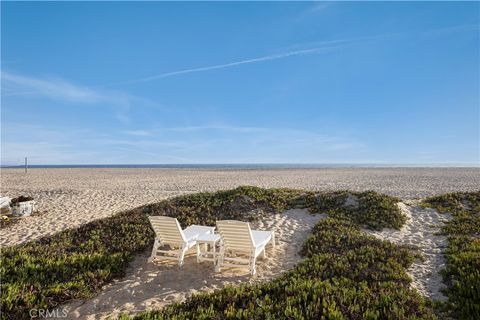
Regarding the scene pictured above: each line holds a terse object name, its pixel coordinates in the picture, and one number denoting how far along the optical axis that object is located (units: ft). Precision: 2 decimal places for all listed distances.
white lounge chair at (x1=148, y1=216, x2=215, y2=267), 23.94
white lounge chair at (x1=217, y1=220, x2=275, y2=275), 22.49
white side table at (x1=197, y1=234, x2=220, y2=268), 23.83
